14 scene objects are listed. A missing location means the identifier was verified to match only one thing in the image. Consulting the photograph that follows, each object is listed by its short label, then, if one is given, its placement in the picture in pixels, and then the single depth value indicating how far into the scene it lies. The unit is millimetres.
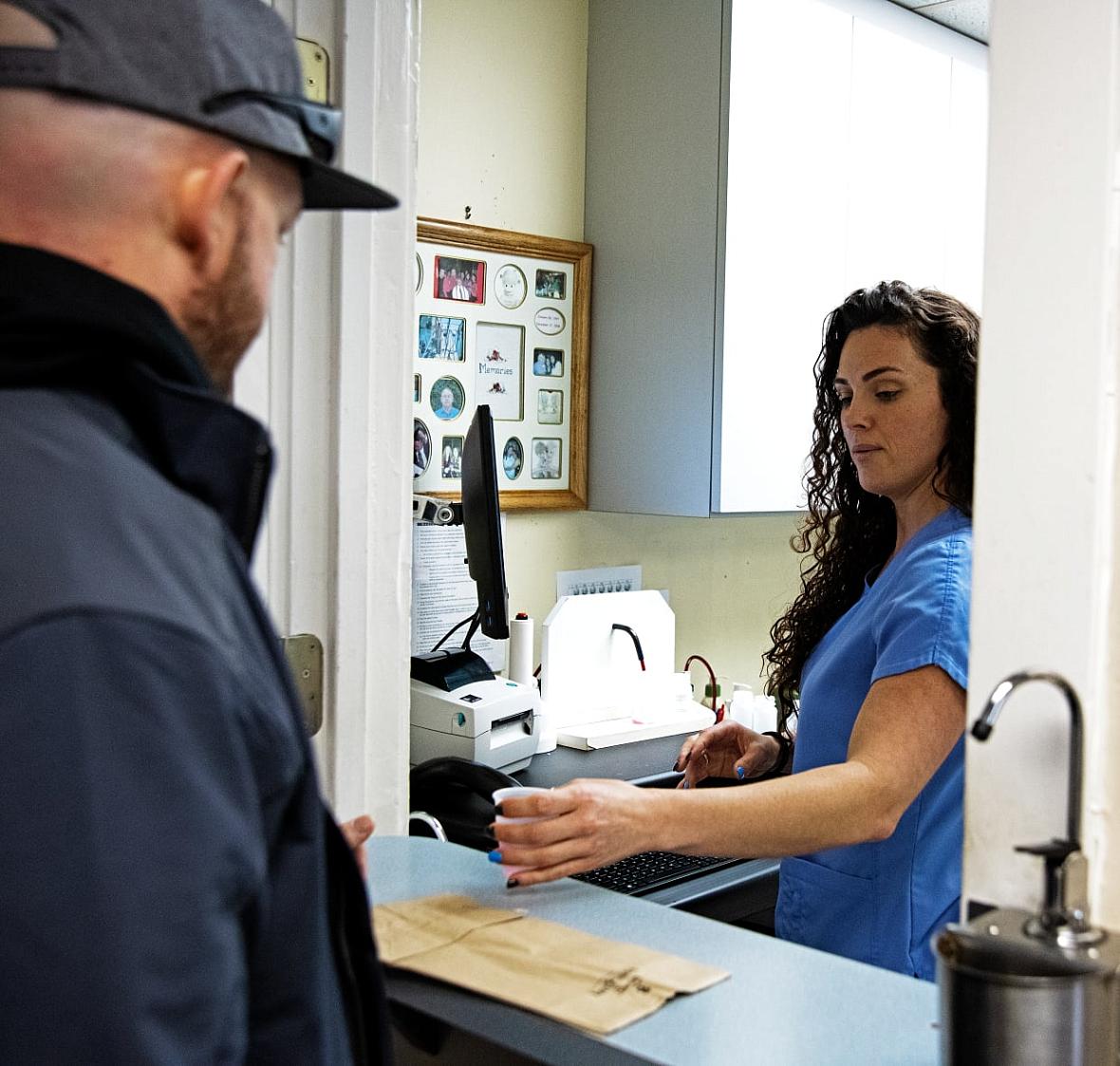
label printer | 2258
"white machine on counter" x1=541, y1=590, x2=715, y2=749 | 2689
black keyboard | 1808
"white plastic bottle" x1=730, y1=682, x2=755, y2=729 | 2836
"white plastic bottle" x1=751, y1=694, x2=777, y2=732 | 2838
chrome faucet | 832
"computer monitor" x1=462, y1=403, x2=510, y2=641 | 2180
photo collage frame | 2666
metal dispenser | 802
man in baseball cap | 520
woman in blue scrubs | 1305
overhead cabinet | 2723
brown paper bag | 999
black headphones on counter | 2006
